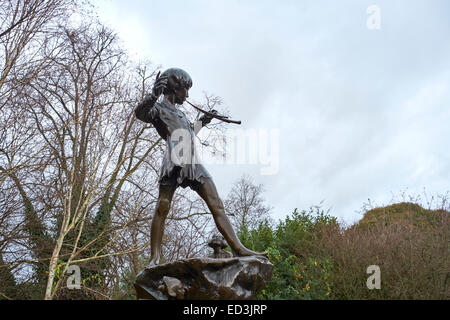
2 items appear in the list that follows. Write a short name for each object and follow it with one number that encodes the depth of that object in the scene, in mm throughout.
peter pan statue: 4449
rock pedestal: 3908
